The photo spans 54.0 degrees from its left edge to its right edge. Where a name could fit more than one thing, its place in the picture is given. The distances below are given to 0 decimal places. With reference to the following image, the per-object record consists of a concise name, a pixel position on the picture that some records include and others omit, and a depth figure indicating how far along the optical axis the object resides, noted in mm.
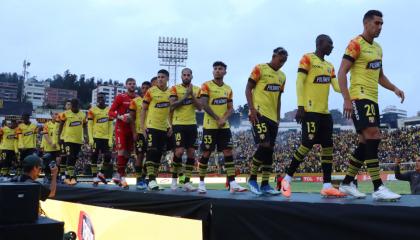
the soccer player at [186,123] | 8438
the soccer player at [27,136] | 14688
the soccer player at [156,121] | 8734
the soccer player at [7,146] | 15805
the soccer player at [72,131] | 11828
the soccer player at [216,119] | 7875
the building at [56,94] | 135875
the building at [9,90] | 119312
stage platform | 4367
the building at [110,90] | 132800
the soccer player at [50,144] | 12586
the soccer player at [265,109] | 6812
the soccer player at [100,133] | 11195
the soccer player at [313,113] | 6242
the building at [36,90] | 157912
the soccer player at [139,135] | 9241
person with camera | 6035
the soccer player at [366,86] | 5469
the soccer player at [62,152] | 12141
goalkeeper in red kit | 10117
